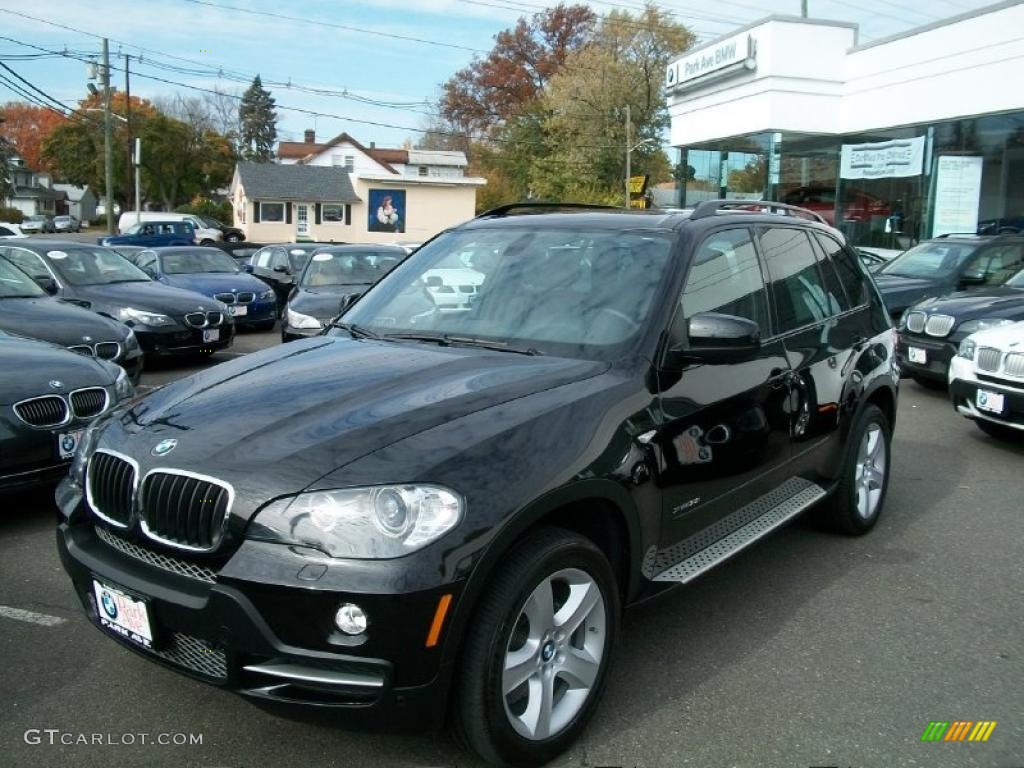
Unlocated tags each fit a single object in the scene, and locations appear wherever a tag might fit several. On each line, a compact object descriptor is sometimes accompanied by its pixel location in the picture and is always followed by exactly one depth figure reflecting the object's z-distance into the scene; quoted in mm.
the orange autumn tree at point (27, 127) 98938
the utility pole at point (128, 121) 45106
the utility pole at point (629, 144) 46191
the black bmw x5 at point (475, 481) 2463
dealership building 18922
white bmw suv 6727
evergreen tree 104250
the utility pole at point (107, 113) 38344
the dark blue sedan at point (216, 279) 14273
